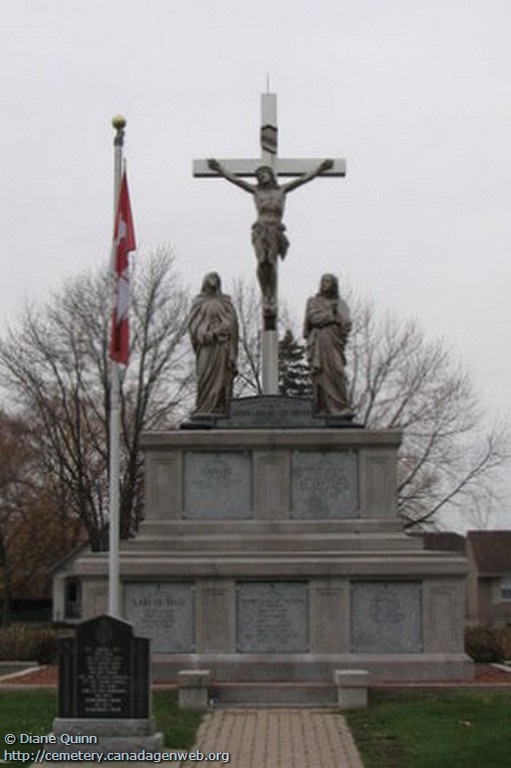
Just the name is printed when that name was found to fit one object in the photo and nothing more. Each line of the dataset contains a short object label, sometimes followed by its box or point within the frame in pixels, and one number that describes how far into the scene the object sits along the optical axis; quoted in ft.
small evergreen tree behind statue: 130.72
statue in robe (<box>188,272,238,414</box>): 62.88
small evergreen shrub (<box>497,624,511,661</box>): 66.59
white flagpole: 40.98
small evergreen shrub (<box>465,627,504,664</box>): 66.08
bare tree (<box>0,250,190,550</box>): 108.17
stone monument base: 53.93
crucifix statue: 65.21
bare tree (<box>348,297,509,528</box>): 116.78
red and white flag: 42.88
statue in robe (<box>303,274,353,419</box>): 62.83
